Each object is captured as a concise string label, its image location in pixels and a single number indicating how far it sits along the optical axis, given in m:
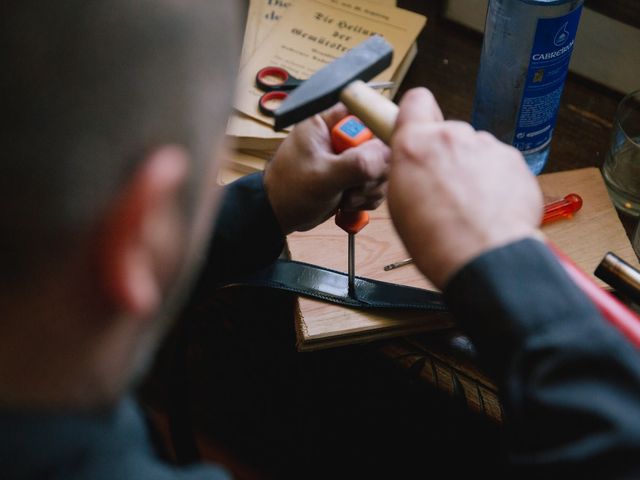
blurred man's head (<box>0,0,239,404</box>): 0.31
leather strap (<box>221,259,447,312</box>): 0.67
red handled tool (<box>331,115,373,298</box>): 0.61
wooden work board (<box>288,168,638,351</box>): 0.67
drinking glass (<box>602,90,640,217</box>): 0.77
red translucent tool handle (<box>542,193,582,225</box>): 0.74
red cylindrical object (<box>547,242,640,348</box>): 0.47
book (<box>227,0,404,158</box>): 0.79
